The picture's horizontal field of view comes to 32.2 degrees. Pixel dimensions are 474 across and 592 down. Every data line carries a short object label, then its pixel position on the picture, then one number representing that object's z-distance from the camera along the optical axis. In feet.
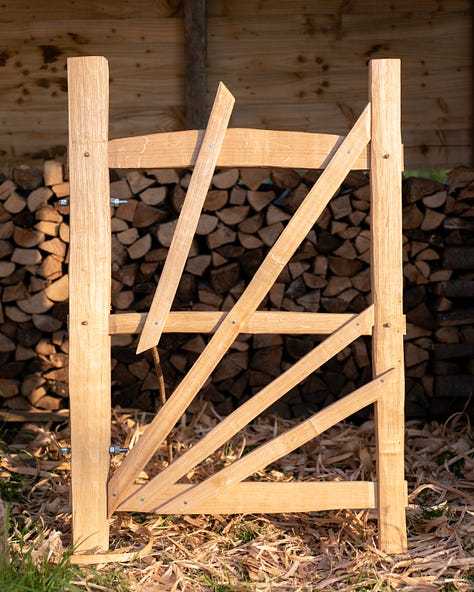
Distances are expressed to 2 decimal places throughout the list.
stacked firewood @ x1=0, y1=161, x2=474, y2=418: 15.43
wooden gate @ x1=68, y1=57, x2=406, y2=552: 10.41
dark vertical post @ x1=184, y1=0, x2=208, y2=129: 16.20
